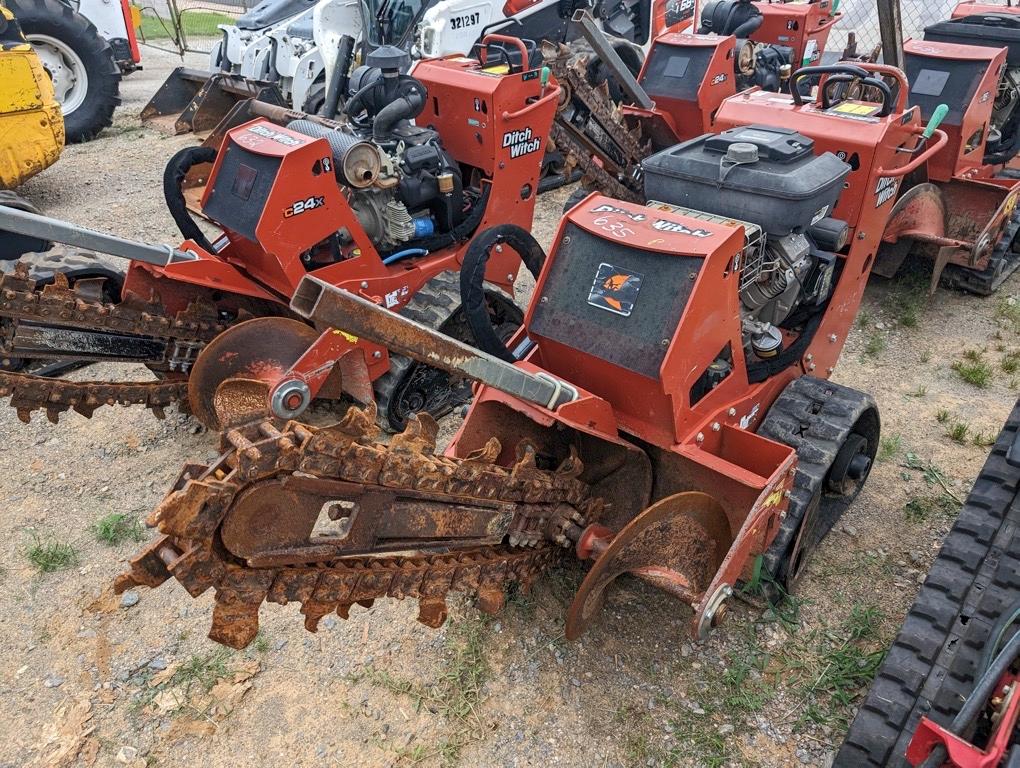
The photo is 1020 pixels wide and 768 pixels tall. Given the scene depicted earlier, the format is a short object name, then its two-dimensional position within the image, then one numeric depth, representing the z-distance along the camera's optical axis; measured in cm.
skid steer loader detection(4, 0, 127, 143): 920
